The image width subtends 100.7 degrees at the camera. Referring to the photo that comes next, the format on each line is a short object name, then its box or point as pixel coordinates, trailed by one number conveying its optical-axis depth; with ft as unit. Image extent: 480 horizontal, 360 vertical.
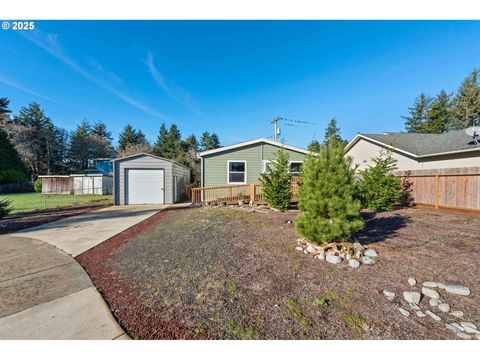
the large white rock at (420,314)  7.00
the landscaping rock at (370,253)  11.49
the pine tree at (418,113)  101.86
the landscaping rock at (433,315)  6.87
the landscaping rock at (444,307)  7.23
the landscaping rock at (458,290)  8.16
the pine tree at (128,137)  128.01
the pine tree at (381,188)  23.86
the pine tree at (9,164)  75.27
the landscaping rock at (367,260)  10.73
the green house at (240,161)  37.70
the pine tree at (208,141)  138.66
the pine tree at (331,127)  137.28
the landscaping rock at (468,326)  6.31
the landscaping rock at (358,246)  11.91
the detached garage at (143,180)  36.96
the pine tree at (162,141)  115.65
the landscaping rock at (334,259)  10.94
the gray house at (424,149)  28.71
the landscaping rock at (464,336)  6.06
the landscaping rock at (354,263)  10.45
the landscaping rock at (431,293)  7.97
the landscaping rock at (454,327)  6.35
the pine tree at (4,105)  105.74
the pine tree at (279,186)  25.85
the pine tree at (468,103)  80.18
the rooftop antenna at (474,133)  28.11
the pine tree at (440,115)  88.58
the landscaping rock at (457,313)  6.98
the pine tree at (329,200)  11.76
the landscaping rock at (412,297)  7.69
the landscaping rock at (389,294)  7.90
